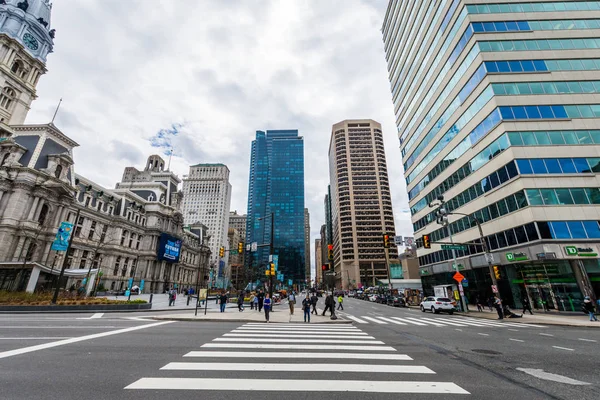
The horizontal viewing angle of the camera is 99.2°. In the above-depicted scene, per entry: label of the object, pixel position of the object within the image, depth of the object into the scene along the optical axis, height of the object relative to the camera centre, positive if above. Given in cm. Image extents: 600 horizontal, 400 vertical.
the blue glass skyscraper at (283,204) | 16988 +5333
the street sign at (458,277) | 2398 +97
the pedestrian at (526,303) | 2400 -137
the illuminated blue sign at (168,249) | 6431 +957
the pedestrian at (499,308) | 1997 -147
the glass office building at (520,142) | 2370 +1559
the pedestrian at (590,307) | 1801 -129
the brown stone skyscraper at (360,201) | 11838 +4059
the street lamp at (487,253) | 2179 +297
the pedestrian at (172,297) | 3108 -102
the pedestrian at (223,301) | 2295 -110
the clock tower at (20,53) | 5728 +5308
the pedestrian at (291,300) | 2178 -102
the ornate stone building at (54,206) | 3834 +1540
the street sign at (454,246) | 2422 +382
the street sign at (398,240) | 2958 +528
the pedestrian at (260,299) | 2338 -95
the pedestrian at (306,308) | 1730 -129
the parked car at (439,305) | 2575 -165
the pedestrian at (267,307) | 1692 -119
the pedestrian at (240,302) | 2508 -129
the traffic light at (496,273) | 2169 +122
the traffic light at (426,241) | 2259 +397
